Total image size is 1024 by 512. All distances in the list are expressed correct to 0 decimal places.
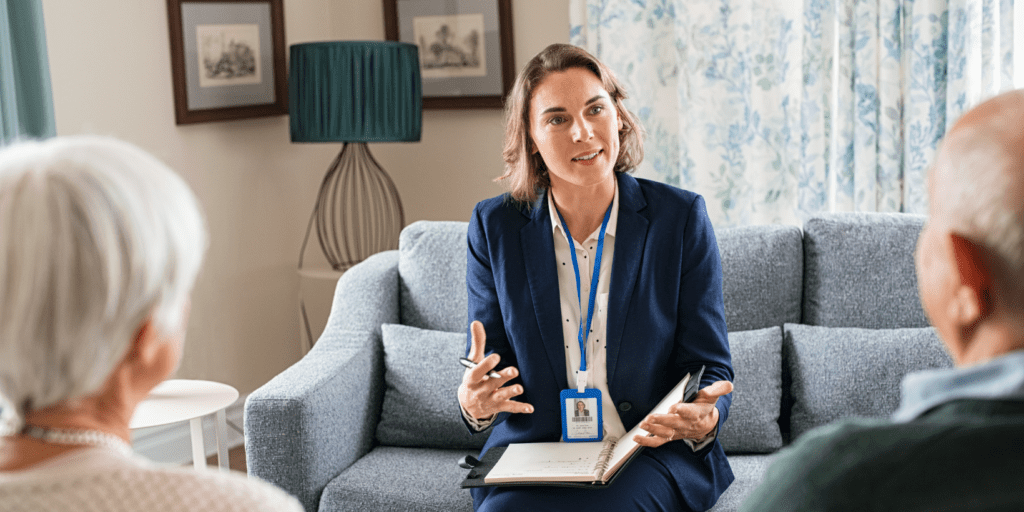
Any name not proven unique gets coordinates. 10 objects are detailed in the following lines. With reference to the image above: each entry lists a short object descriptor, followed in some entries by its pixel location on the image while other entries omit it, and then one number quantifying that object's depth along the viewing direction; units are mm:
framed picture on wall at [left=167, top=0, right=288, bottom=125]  3314
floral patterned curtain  2750
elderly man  683
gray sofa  2113
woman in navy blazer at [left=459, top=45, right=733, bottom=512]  1878
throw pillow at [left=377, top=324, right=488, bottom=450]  2346
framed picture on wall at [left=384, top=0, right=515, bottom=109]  3713
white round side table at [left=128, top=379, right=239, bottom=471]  2096
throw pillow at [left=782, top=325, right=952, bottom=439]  2129
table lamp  3289
